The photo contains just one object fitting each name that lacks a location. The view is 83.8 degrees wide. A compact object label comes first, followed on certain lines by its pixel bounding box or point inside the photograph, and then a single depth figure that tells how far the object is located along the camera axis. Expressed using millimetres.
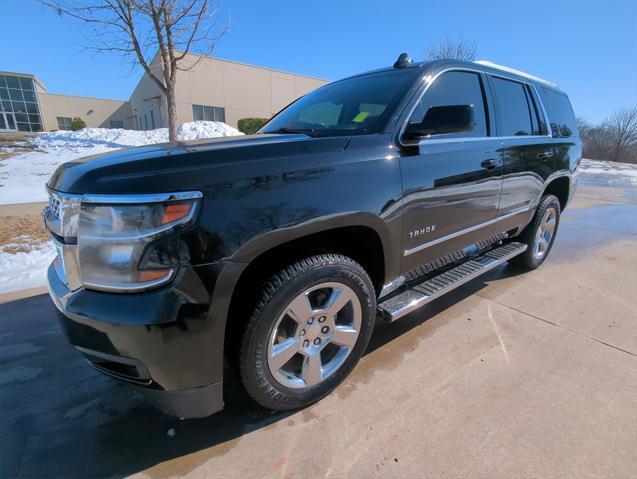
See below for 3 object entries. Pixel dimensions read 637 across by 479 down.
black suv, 1391
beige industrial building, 26562
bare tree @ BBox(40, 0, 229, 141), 8250
